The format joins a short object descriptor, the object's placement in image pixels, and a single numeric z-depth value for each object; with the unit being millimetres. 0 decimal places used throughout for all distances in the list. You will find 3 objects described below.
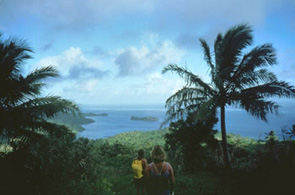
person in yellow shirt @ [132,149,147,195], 5168
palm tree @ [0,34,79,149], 6570
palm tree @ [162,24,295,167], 7141
